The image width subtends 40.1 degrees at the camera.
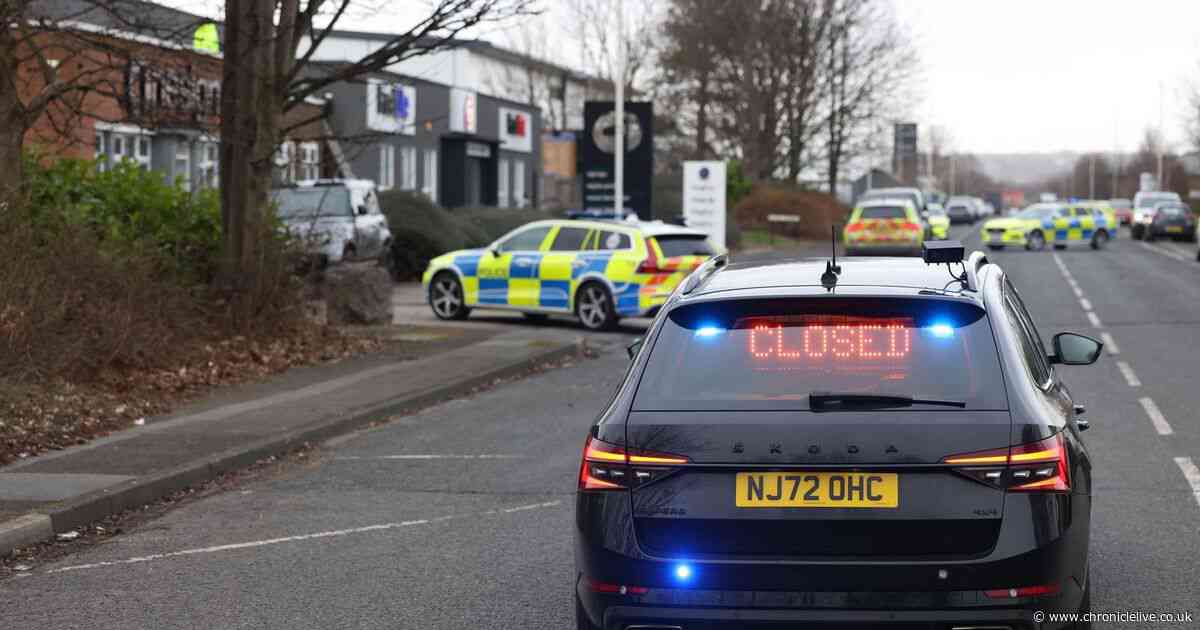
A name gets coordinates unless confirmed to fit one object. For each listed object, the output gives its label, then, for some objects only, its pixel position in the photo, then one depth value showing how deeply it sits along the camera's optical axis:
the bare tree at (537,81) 82.25
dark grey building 45.93
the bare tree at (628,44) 67.25
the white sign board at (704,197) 37.34
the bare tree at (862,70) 62.00
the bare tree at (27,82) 14.30
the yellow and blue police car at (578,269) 21.41
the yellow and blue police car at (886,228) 41.41
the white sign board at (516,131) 57.44
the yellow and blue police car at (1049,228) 49.12
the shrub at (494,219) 36.75
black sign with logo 32.44
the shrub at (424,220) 32.41
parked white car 28.34
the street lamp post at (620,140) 31.42
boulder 21.23
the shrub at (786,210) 59.16
